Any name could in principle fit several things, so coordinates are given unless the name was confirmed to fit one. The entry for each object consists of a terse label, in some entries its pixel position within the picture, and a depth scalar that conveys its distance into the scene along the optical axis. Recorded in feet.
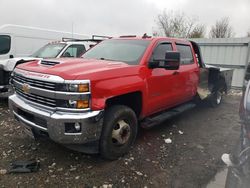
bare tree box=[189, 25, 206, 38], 88.07
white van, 31.01
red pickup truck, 9.70
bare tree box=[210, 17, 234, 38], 115.34
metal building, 33.84
